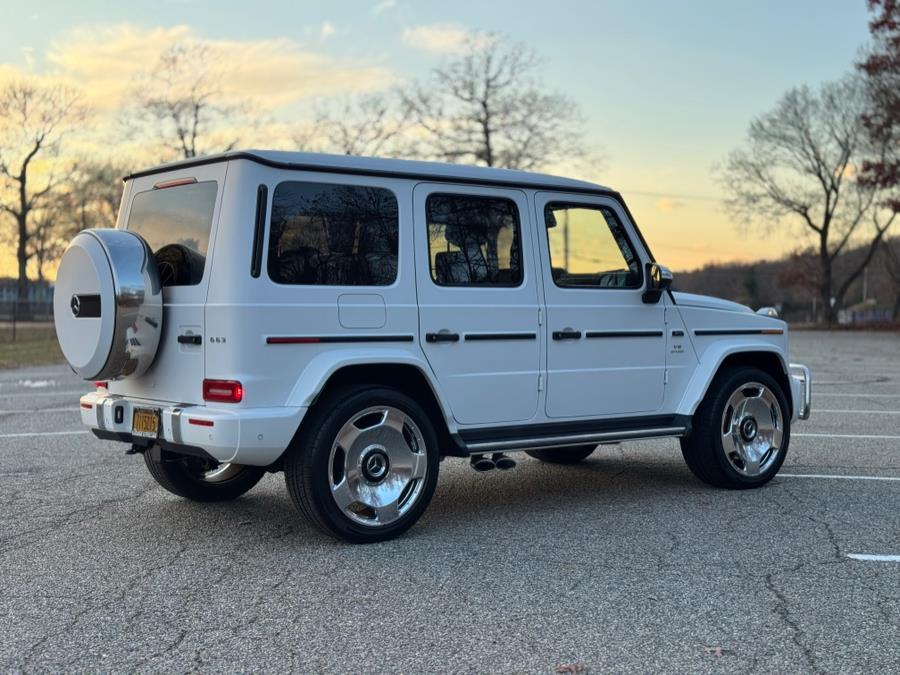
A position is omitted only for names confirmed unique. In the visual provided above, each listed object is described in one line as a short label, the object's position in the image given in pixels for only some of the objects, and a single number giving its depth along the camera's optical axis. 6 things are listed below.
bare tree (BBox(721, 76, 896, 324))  50.16
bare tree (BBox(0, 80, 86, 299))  52.16
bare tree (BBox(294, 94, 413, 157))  45.42
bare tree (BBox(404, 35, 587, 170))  44.38
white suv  5.21
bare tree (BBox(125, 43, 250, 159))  46.69
